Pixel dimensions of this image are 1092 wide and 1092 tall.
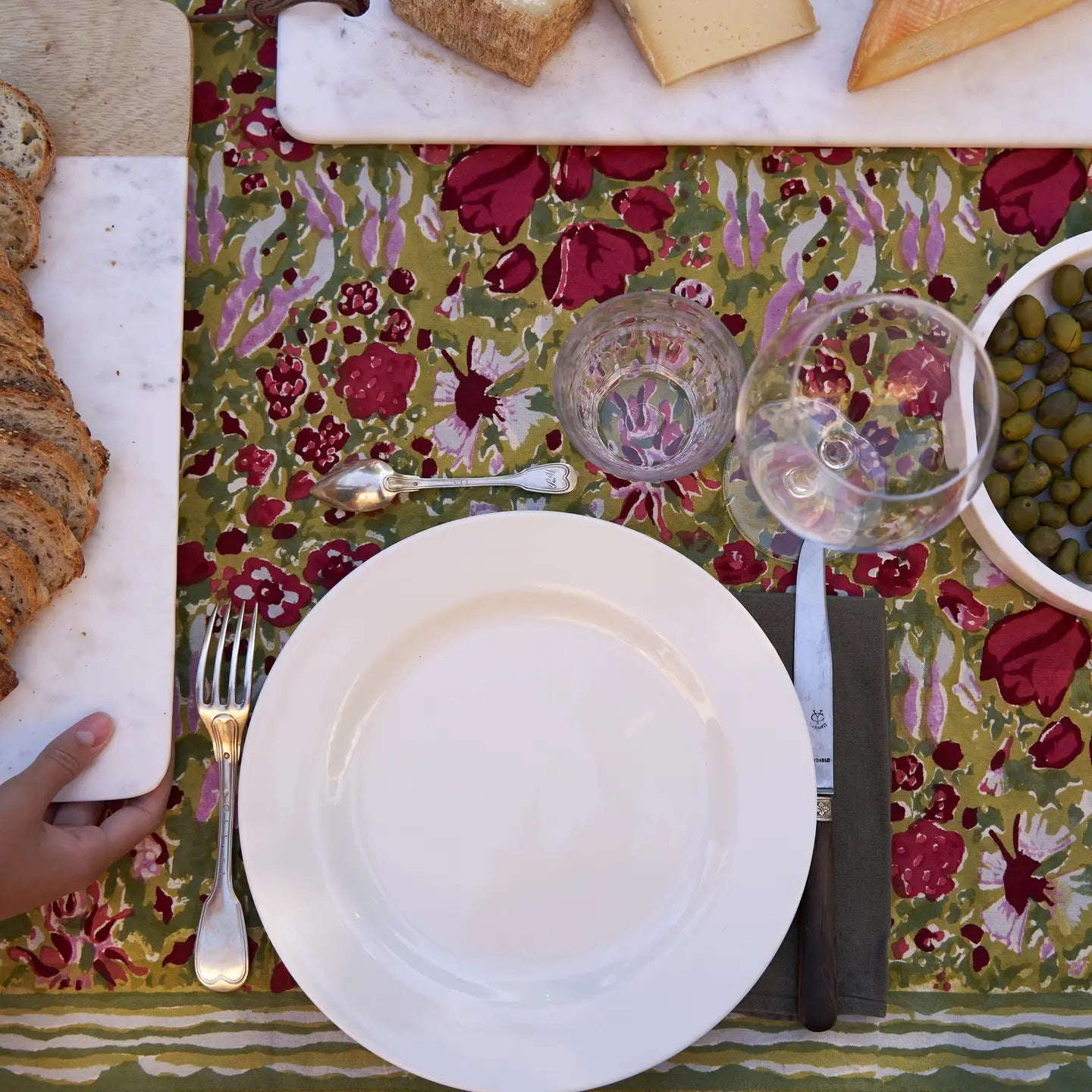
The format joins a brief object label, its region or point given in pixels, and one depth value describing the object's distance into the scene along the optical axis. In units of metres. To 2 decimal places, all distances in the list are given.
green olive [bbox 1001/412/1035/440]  0.96
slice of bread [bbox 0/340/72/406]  0.91
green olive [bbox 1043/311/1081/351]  0.97
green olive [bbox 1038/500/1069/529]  0.98
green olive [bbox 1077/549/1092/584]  0.97
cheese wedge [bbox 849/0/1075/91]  0.96
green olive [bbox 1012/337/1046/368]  0.97
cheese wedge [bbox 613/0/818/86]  1.01
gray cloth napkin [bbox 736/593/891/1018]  0.95
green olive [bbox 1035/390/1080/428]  0.97
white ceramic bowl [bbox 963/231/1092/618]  0.96
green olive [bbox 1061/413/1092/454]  0.97
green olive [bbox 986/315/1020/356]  0.97
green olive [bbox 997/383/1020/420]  0.96
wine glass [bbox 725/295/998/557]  0.78
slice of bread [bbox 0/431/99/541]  0.89
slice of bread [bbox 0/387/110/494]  0.90
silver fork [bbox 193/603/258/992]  0.94
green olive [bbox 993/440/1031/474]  0.97
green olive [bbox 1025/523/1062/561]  0.97
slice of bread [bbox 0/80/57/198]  0.97
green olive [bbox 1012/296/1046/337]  0.97
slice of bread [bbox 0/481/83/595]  0.88
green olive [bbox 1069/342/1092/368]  0.97
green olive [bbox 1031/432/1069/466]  0.97
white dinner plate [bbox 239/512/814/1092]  0.90
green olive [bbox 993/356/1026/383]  0.97
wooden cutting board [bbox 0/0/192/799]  0.95
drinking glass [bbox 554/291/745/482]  0.98
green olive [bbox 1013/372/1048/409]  0.97
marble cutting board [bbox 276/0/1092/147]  1.04
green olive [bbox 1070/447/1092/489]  0.97
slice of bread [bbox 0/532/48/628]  0.88
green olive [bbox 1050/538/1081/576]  0.98
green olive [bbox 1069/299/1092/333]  0.98
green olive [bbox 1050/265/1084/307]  0.98
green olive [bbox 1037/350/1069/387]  0.97
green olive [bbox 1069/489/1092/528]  0.97
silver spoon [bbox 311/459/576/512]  0.98
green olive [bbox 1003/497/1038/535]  0.97
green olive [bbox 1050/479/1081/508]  0.97
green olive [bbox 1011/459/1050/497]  0.97
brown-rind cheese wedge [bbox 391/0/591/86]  0.95
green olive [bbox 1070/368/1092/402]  0.97
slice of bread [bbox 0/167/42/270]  0.95
